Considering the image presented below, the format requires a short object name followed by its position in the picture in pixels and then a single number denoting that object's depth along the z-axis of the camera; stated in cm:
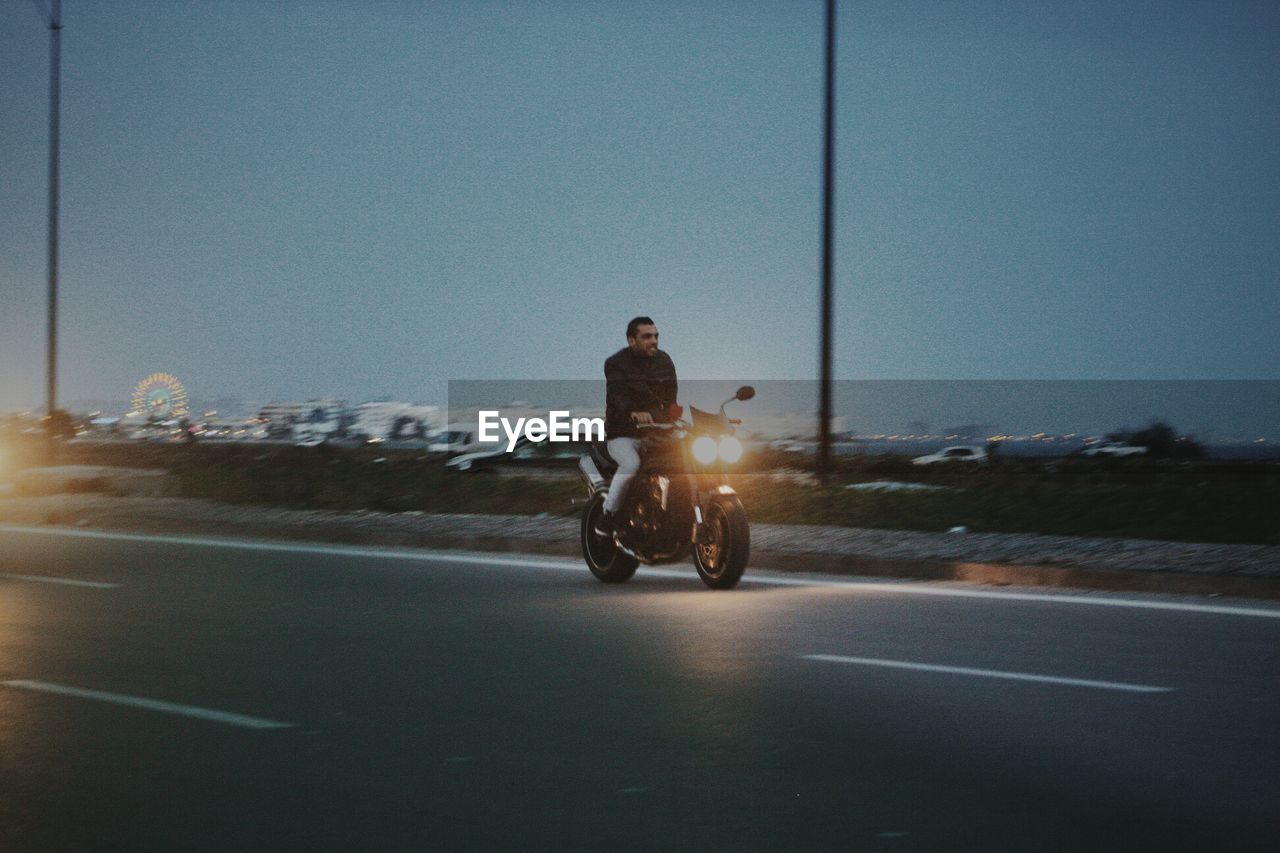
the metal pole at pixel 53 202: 3566
